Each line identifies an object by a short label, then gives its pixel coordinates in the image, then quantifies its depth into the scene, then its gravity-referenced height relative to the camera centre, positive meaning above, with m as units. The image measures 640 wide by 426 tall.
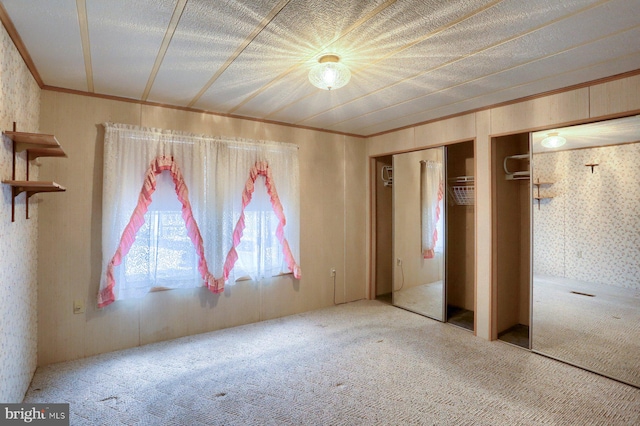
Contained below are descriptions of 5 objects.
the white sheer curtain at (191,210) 2.87 +0.10
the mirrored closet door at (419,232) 3.74 -0.15
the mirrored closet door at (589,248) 2.54 -0.25
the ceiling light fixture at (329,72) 2.17 +1.02
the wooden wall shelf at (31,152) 1.79 +0.46
